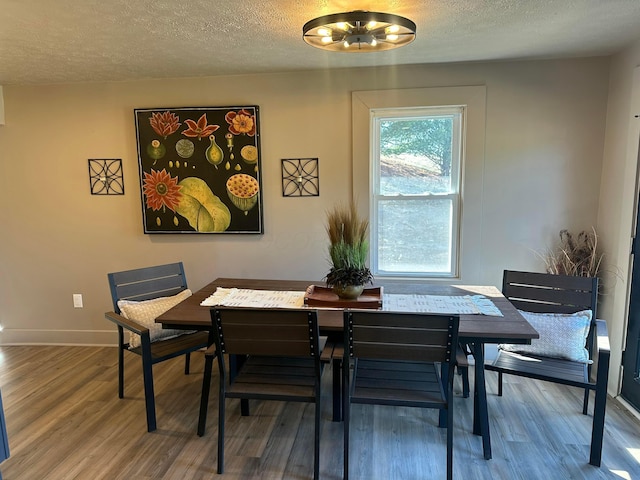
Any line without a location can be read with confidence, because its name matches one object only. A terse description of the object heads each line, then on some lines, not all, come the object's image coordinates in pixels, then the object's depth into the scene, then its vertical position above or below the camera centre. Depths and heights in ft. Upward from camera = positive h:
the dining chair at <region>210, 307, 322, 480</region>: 5.63 -2.22
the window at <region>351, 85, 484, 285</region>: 9.33 +0.39
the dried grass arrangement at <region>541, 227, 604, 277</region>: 8.82 -1.50
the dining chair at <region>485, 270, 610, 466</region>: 6.23 -2.59
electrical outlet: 11.15 -2.98
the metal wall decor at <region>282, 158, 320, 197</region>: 10.01 +0.42
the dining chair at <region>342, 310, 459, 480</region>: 5.38 -2.22
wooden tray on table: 6.89 -1.92
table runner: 6.79 -2.00
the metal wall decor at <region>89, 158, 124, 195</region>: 10.52 +0.51
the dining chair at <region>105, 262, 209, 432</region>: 7.18 -2.40
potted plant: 6.88 -1.07
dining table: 5.86 -2.07
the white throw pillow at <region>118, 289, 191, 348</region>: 7.83 -2.40
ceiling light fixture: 5.56 +2.44
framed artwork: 9.98 +0.69
